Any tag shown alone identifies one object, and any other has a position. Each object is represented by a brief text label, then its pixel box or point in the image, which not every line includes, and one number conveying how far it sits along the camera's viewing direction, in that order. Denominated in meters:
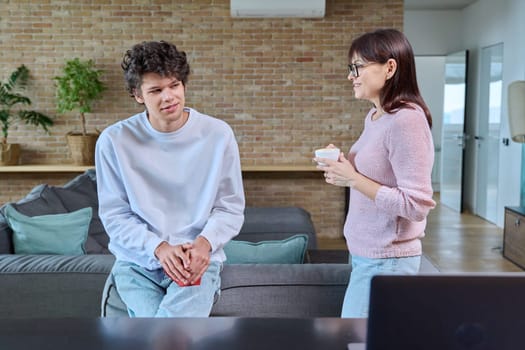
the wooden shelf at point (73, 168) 5.62
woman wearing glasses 1.46
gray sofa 2.00
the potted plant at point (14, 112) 5.69
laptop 0.77
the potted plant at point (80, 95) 5.50
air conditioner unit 5.33
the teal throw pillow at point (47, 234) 2.57
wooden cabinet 4.73
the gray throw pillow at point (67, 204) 2.79
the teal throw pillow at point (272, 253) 2.26
